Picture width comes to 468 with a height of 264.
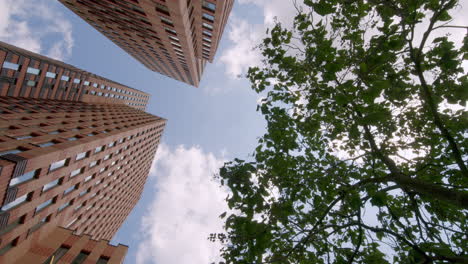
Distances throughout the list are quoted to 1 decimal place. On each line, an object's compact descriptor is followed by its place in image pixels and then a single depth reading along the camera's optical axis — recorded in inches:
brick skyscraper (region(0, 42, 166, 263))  684.1
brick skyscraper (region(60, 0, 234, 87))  1003.3
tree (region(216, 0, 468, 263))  185.9
